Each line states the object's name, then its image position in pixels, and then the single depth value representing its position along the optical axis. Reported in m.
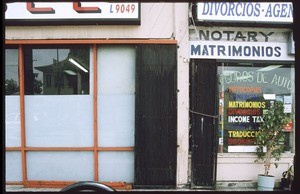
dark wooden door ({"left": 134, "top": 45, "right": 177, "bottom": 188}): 6.25
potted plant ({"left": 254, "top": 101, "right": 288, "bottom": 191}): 6.14
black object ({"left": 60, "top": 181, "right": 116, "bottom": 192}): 2.64
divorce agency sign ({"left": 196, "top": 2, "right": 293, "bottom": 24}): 6.21
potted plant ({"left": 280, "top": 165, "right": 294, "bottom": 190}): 6.27
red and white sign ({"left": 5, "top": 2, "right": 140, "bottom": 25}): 6.15
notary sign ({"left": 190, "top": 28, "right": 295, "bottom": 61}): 6.40
